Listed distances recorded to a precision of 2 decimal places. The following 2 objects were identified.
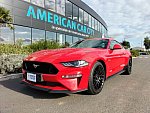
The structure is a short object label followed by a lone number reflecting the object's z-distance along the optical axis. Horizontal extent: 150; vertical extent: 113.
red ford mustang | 2.27
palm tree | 8.05
